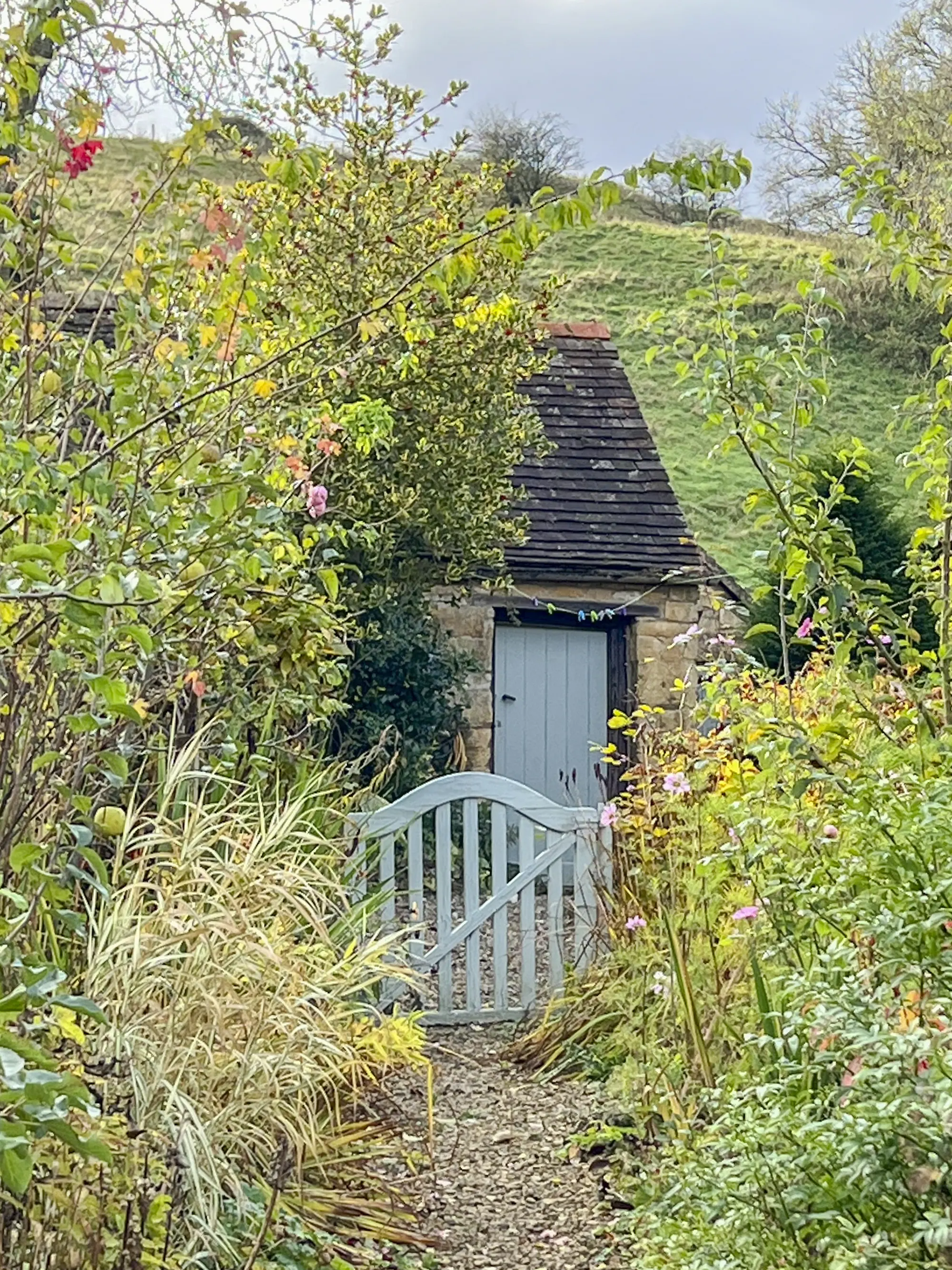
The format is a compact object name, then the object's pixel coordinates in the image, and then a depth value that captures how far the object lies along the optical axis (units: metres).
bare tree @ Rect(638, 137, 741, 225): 32.09
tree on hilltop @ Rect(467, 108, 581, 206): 34.28
